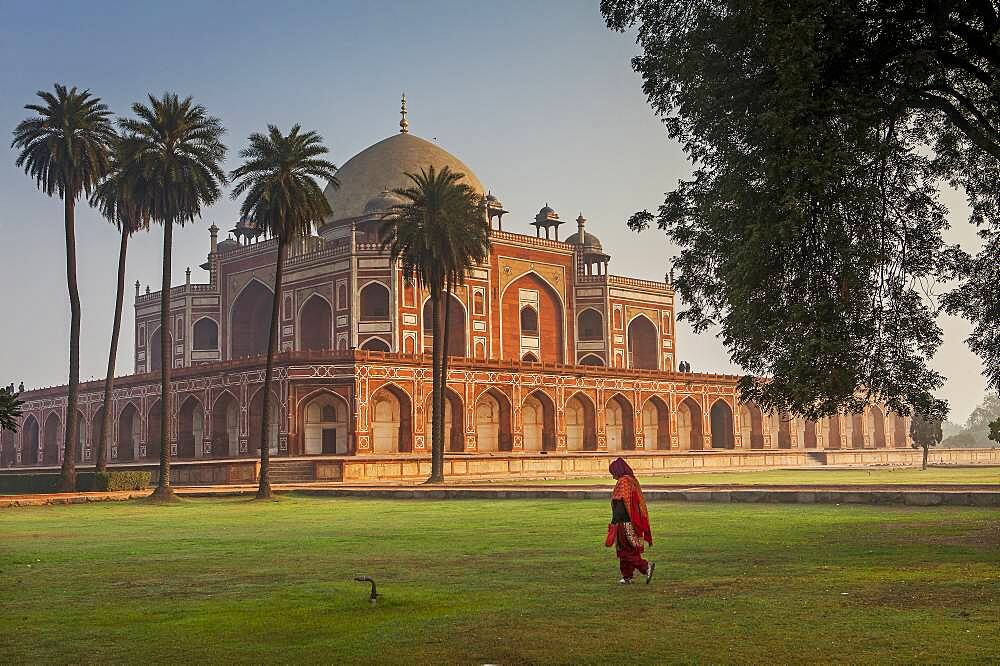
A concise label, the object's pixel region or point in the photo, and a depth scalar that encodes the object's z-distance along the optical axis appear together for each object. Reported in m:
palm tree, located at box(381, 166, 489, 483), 36.25
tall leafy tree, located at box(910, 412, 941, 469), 51.59
